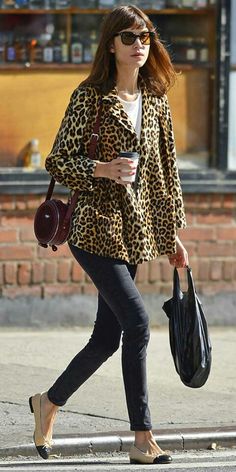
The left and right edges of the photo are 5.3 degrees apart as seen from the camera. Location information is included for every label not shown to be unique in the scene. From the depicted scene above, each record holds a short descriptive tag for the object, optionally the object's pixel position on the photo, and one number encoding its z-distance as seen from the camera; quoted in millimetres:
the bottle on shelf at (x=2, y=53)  17786
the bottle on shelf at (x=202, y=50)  18194
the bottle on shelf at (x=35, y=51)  17844
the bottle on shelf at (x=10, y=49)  17786
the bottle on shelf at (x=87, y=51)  18019
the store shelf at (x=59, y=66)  17800
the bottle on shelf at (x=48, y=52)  17888
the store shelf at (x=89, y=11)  17713
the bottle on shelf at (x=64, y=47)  17961
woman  10950
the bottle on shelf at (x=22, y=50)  17815
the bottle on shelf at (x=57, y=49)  17932
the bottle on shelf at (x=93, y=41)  18048
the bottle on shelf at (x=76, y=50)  17975
